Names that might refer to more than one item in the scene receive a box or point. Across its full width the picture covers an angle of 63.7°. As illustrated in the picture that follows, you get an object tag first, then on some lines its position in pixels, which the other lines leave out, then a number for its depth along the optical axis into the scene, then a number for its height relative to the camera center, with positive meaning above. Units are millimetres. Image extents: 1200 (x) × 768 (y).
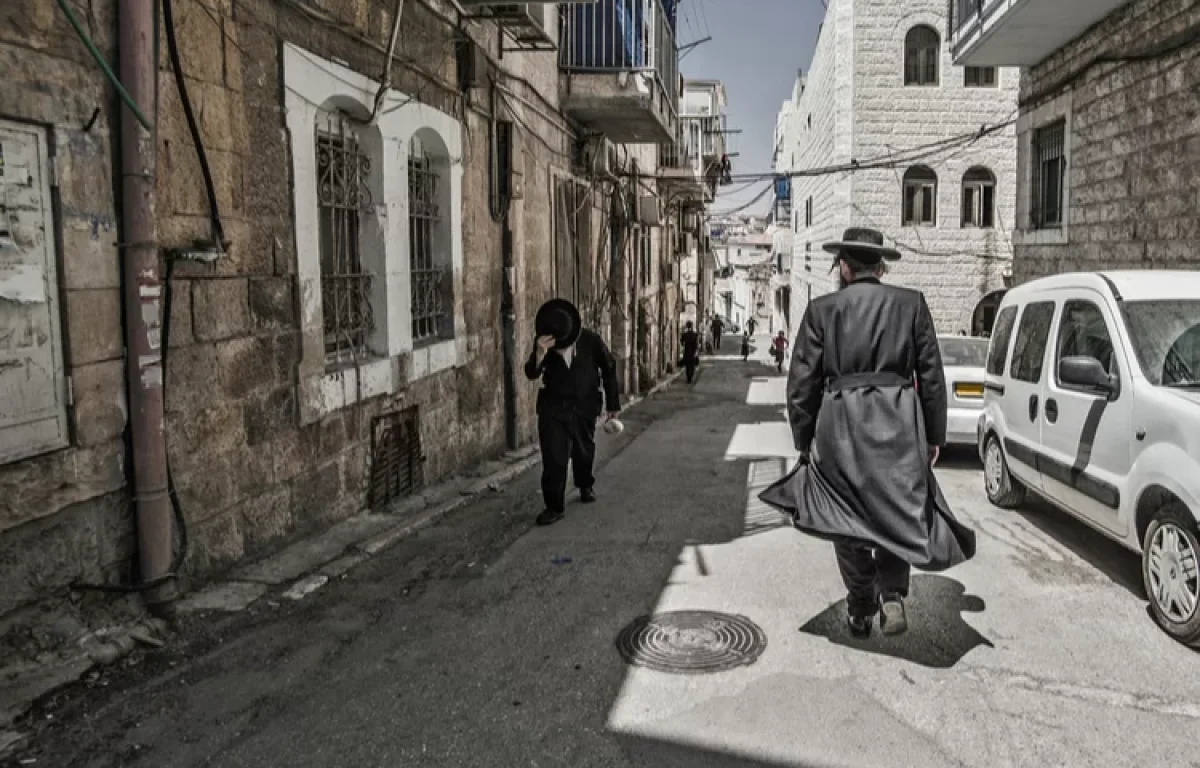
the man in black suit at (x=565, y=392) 7395 -930
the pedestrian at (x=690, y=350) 26633 -2149
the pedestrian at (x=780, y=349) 31562 -2601
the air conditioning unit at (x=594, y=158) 14734 +1824
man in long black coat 4500 -792
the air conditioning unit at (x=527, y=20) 9000 +2473
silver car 10023 -1393
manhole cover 4391 -1773
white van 4746 -864
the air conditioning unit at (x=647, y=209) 19438 +1283
